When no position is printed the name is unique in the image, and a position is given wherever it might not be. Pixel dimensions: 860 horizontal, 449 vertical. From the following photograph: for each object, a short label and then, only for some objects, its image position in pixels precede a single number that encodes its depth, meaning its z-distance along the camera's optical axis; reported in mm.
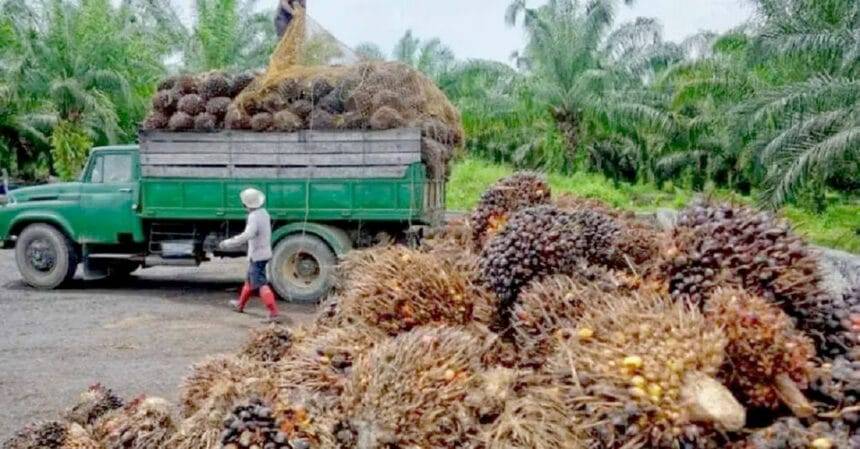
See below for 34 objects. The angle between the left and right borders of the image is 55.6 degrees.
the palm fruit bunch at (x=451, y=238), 3206
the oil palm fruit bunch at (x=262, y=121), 9828
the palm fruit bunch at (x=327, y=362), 2203
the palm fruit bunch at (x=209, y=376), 2588
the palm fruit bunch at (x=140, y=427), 2561
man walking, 9148
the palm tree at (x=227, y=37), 20438
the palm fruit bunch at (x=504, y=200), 3301
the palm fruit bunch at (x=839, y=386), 1781
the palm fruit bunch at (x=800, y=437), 1662
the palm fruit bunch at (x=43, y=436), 2807
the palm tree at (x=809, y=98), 11719
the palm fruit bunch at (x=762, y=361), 1808
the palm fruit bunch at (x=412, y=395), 1892
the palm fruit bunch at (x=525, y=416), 1779
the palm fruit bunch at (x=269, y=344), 3000
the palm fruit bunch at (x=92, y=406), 3166
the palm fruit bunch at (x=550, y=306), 2178
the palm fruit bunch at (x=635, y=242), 2521
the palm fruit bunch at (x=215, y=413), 2109
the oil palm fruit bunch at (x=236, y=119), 9852
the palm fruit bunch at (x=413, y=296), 2441
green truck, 9711
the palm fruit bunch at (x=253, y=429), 1950
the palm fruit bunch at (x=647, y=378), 1685
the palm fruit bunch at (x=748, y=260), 2104
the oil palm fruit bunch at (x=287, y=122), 9727
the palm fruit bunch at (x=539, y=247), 2441
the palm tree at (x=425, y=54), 33344
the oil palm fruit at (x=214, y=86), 10172
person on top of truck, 11312
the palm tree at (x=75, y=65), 22797
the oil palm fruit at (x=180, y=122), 10039
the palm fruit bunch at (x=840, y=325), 2020
